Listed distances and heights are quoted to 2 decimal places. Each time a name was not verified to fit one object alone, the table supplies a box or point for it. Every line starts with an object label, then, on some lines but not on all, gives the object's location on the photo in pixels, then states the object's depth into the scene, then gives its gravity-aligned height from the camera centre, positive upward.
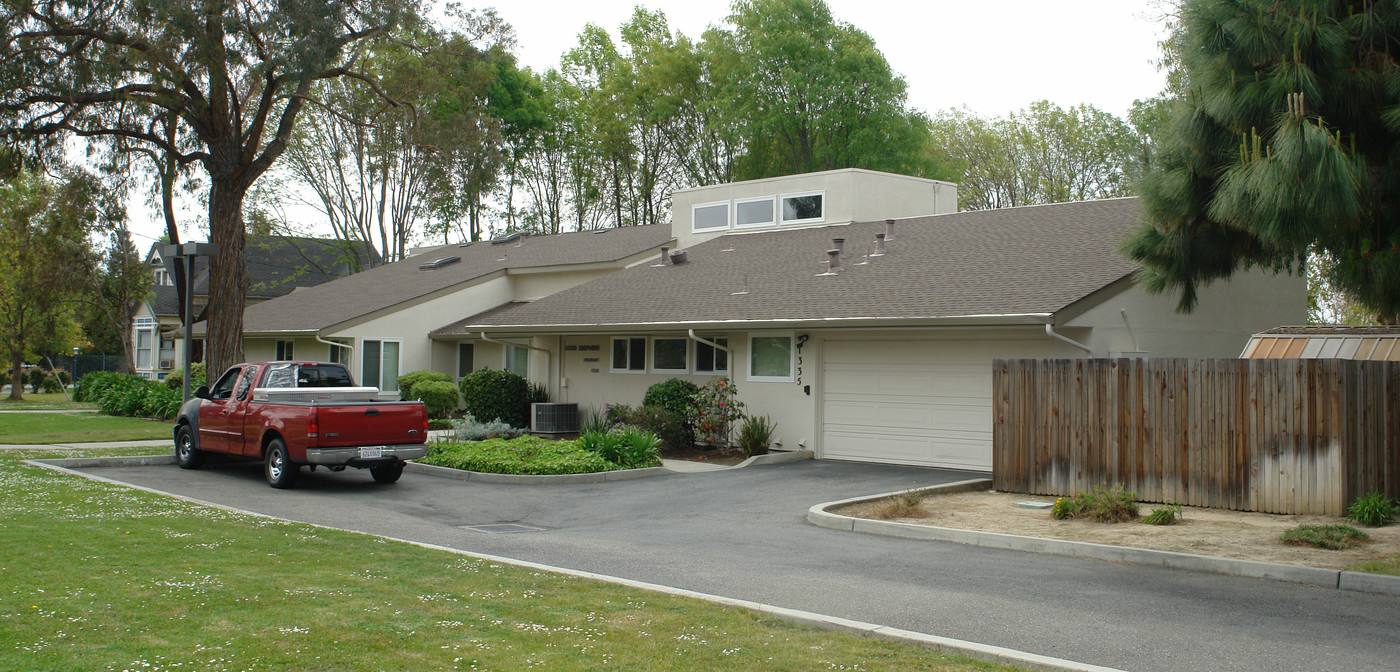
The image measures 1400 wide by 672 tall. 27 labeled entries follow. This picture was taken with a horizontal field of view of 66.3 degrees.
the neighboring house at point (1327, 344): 13.15 +0.42
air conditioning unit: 23.48 -1.09
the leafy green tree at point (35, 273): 41.44 +3.68
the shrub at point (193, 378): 31.68 -0.40
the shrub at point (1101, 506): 11.59 -1.44
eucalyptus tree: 21.88 +6.20
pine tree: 8.30 +2.06
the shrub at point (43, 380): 50.50 -0.75
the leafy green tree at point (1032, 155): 47.47 +9.99
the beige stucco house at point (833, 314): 16.86 +1.07
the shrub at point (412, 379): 27.98 -0.30
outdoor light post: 19.63 +2.13
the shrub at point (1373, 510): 10.89 -1.37
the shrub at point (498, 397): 24.27 -0.64
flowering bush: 19.72 -0.76
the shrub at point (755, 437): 19.36 -1.21
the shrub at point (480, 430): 22.12 -1.28
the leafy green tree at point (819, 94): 44.00 +11.54
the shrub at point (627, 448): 17.52 -1.28
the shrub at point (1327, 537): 9.74 -1.48
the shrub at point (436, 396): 27.39 -0.72
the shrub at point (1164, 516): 11.24 -1.49
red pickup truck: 14.48 -0.81
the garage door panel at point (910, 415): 17.00 -0.70
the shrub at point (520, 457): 16.53 -1.42
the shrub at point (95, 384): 34.69 -0.67
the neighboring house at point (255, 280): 50.12 +4.30
